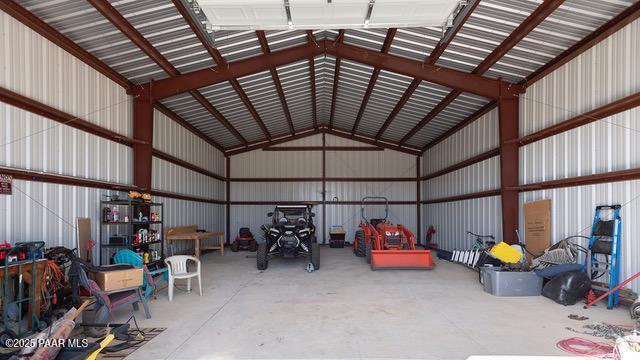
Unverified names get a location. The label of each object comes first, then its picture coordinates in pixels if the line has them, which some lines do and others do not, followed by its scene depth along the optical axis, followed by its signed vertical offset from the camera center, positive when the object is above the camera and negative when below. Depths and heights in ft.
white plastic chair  22.08 -4.33
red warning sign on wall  18.22 +0.35
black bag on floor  20.67 -4.75
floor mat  13.63 -5.37
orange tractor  31.99 -4.62
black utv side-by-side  32.81 -4.11
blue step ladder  20.07 -2.69
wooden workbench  35.76 -3.84
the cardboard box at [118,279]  16.92 -3.57
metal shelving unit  26.48 -2.37
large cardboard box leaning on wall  26.50 -2.22
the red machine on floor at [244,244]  50.54 -6.27
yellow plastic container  24.35 -3.61
